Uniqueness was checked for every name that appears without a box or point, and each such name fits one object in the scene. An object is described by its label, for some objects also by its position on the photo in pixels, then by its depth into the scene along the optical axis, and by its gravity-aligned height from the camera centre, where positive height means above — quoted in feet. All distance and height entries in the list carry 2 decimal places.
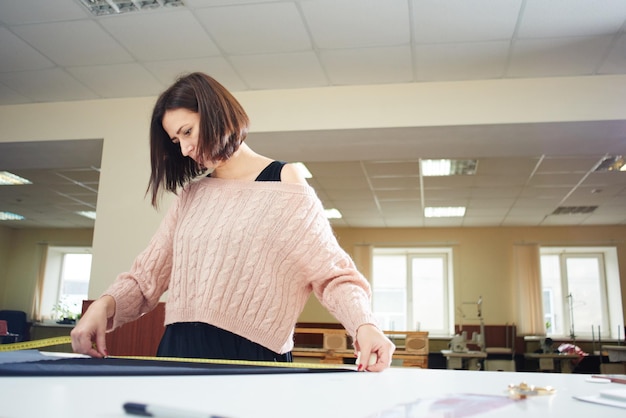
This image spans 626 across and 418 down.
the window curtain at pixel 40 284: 38.65 +1.75
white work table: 1.88 -0.31
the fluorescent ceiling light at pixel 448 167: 22.33 +6.22
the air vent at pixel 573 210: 29.68 +6.07
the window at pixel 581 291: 34.65 +1.98
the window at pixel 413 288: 36.81 +1.99
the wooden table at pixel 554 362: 29.55 -2.12
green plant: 39.88 +0.01
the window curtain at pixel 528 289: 33.81 +1.97
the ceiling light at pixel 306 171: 22.98 +6.14
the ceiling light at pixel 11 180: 25.95 +6.15
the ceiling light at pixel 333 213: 31.40 +5.95
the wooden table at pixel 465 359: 27.71 -2.06
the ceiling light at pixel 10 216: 35.17 +5.92
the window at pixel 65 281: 40.04 +2.10
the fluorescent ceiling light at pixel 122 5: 11.68 +6.46
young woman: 3.84 +0.39
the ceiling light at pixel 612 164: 21.35 +6.28
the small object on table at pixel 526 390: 2.29 -0.29
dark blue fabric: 2.61 -0.29
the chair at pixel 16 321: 36.29 -0.82
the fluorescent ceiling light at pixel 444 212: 30.73 +6.06
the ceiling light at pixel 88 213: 33.32 +5.88
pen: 1.73 -0.31
